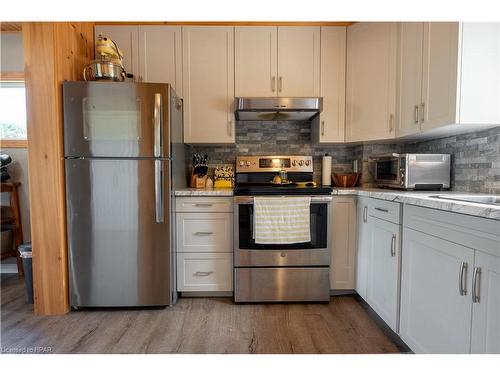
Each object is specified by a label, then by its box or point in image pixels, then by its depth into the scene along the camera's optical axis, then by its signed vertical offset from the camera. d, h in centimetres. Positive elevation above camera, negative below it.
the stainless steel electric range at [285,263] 194 -69
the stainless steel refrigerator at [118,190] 175 -10
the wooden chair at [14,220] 247 -44
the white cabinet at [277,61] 220 +101
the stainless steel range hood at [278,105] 205 +58
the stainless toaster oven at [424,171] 178 +3
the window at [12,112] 258 +66
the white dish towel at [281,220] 188 -34
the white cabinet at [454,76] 131 +56
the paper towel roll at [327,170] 241 +5
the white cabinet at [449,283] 87 -45
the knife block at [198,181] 229 -5
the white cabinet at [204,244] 198 -55
